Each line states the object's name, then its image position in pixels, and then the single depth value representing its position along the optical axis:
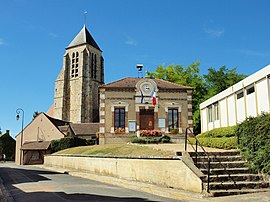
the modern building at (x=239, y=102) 17.84
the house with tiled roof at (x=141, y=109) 27.39
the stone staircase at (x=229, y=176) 9.45
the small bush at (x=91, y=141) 40.23
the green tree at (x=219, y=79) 41.84
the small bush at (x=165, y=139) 23.98
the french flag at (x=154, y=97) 28.09
